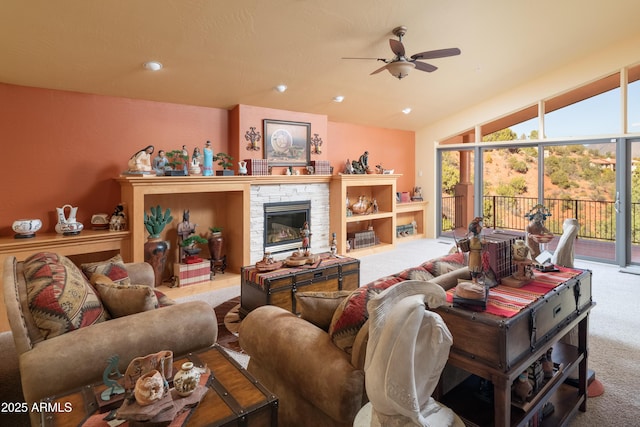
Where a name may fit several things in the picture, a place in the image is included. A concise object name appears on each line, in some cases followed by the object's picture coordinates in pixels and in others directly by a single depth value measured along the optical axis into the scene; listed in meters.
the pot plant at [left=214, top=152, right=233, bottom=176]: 5.17
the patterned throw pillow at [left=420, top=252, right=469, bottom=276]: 2.38
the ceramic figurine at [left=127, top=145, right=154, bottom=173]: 4.54
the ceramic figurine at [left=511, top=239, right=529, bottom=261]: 2.08
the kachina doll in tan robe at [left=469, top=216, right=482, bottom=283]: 1.85
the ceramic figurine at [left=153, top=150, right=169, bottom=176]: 4.73
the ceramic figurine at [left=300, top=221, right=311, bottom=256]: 4.29
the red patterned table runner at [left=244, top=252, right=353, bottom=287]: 3.64
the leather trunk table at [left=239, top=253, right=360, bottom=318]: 3.62
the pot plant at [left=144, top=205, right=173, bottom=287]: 4.69
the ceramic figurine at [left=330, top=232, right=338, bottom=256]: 4.48
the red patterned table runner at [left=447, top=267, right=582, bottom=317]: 1.68
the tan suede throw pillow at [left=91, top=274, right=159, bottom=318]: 2.31
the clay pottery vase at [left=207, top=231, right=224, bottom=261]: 5.35
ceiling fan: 3.78
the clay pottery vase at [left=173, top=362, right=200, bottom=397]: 1.52
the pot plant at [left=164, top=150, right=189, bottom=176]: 4.77
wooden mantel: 4.41
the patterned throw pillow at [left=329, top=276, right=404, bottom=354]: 1.75
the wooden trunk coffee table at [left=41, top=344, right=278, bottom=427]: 1.44
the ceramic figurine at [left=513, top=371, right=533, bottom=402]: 1.84
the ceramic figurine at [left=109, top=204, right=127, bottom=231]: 4.46
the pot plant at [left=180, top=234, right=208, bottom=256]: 4.97
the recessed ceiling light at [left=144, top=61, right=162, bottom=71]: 4.05
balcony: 6.17
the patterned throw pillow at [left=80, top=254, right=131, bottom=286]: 2.89
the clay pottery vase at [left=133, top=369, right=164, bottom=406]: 1.37
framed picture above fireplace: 5.94
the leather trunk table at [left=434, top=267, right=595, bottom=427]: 1.57
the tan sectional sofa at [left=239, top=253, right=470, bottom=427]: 1.62
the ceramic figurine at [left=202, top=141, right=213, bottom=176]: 5.10
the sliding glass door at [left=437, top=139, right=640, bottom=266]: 5.82
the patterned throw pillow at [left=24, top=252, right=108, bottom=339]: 1.96
